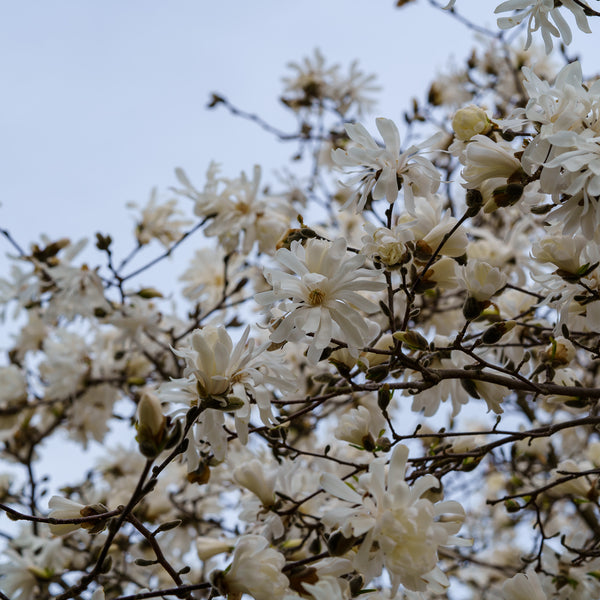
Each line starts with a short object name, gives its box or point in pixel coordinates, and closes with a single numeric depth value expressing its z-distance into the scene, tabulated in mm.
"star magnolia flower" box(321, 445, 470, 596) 1721
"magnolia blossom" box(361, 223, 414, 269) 1799
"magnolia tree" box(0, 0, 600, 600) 1745
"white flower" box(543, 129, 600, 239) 1729
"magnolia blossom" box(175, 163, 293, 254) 2224
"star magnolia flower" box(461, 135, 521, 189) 1794
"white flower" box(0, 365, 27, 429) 3026
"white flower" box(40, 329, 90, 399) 2748
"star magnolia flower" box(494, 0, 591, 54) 1824
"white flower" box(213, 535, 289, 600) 1760
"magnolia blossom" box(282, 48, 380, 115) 3734
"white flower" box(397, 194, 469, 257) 1855
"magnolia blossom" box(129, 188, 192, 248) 2706
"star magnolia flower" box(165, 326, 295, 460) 1765
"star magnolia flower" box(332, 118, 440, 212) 1825
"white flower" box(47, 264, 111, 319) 2469
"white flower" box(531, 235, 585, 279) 1822
